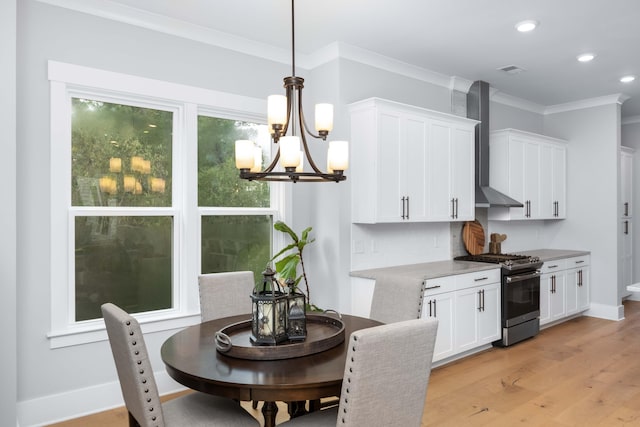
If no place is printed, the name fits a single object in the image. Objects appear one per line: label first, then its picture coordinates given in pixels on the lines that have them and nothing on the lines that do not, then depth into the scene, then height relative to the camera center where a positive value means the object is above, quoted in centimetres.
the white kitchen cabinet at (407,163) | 391 +44
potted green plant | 365 -35
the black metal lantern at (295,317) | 215 -47
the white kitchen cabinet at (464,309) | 395 -85
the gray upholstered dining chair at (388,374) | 159 -57
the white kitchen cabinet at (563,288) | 525 -89
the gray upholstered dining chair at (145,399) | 175 -73
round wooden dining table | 170 -61
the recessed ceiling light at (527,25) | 348 +140
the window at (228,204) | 374 +8
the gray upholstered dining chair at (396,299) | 274 -52
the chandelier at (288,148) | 204 +30
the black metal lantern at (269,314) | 206 -45
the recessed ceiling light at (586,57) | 425 +143
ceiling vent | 457 +142
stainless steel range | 459 -82
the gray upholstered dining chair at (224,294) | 295 -51
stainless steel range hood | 501 +83
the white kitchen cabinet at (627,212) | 677 +1
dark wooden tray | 195 -58
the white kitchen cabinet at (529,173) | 534 +48
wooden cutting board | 509 -26
